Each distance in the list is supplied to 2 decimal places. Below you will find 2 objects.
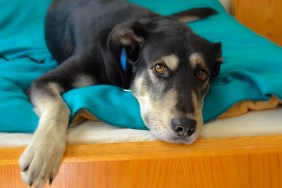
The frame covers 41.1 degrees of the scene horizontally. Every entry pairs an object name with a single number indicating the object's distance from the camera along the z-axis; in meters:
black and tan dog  1.06
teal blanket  1.18
